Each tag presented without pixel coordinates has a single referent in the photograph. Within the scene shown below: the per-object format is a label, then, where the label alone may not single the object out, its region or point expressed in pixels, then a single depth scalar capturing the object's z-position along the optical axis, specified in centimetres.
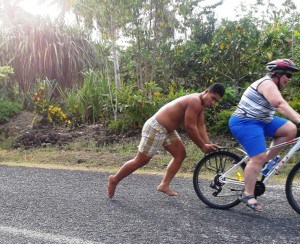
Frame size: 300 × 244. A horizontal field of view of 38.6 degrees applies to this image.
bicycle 505
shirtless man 516
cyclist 467
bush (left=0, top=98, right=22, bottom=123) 1191
